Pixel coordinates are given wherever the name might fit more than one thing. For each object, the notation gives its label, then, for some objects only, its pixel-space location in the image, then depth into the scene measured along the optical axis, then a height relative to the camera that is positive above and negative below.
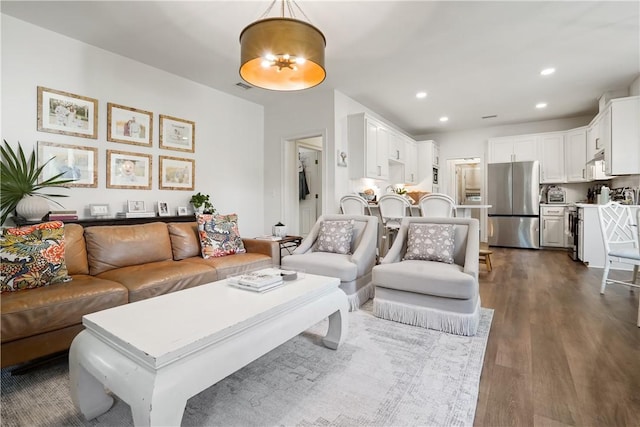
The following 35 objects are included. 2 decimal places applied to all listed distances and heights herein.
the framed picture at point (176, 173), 3.94 +0.53
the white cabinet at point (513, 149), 6.45 +1.44
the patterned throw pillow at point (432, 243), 2.75 -0.28
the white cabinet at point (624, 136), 4.18 +1.12
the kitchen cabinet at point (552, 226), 6.03 -0.25
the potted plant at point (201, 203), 4.14 +0.12
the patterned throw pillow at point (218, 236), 3.13 -0.26
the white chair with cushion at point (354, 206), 4.25 +0.10
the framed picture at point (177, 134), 3.94 +1.07
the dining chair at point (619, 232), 3.01 -0.22
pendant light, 1.78 +1.05
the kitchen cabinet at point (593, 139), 5.04 +1.35
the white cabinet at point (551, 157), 6.23 +1.19
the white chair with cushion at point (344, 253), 2.83 -0.44
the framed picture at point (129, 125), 3.45 +1.04
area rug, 1.41 -0.96
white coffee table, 1.08 -0.57
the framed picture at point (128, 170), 3.46 +0.50
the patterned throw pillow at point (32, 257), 1.94 -0.31
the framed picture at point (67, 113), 2.96 +1.02
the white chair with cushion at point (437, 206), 3.76 +0.09
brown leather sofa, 1.71 -0.51
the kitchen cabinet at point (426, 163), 7.26 +1.23
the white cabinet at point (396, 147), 5.92 +1.36
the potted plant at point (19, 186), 2.54 +0.22
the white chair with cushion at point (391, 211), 4.15 +0.03
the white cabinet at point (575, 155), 5.91 +1.20
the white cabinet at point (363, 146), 4.89 +1.13
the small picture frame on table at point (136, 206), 3.56 +0.07
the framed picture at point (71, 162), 2.96 +0.51
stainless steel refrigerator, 6.18 +0.21
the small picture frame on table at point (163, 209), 3.82 +0.03
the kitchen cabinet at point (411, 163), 6.69 +1.17
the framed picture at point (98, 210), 3.23 +0.01
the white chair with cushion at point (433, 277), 2.30 -0.52
